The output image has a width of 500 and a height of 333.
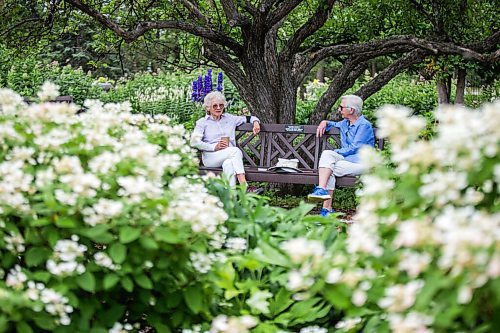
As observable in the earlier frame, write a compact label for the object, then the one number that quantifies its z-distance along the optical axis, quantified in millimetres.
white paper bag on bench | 7090
